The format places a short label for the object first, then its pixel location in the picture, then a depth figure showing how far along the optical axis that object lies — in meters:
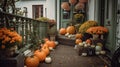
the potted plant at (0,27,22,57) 1.55
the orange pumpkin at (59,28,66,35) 5.77
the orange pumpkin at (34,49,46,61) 2.94
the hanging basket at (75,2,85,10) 5.86
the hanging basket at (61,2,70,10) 5.99
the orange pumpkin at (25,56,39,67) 2.51
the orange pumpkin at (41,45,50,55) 3.35
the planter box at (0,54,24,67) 1.51
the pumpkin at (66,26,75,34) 5.56
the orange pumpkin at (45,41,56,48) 4.27
